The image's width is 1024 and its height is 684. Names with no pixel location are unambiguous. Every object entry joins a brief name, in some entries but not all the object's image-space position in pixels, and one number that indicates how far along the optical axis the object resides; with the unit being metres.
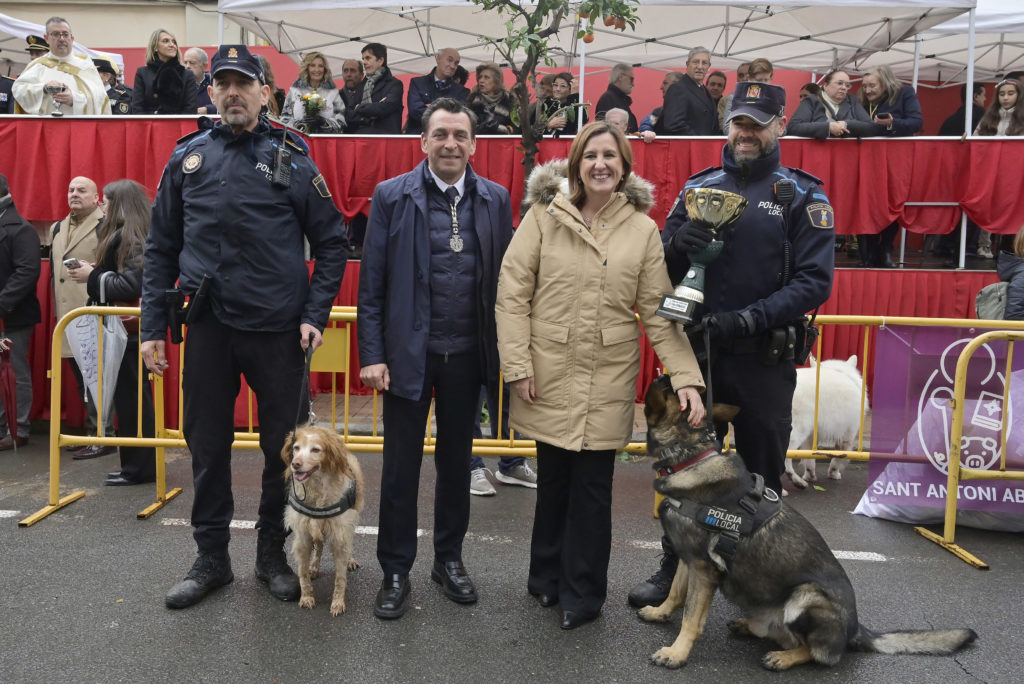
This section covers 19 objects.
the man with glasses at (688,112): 8.89
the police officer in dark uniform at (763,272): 3.62
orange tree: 5.55
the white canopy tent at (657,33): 10.59
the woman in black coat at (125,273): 5.83
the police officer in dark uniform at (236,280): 3.81
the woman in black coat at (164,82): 8.95
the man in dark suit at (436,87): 9.44
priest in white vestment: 8.27
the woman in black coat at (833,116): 8.34
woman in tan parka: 3.59
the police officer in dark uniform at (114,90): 9.57
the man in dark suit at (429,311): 3.72
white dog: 6.05
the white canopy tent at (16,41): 13.10
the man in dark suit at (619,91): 9.84
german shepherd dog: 3.29
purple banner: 5.07
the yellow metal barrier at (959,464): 4.93
